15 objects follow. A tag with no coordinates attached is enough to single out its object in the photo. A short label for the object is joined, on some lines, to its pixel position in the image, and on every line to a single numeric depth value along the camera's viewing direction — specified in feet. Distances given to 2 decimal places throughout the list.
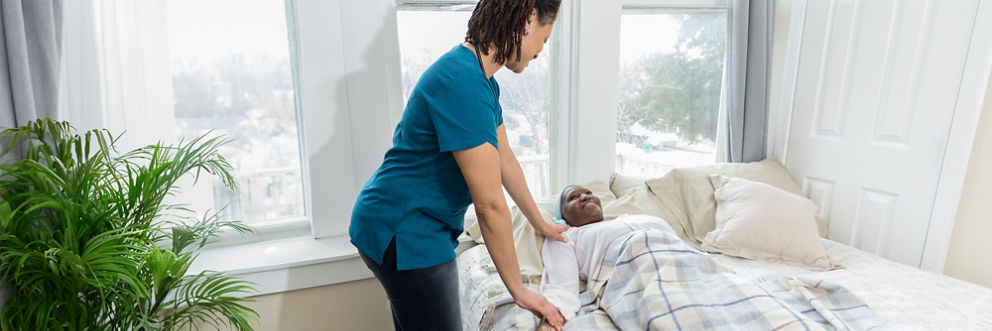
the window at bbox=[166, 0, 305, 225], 5.82
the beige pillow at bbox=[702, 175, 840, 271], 6.21
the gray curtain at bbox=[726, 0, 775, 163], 7.61
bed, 4.61
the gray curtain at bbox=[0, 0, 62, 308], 4.04
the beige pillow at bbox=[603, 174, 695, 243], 6.79
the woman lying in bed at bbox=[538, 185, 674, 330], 4.85
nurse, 3.34
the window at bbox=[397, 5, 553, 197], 6.59
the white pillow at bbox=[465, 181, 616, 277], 5.47
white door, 6.11
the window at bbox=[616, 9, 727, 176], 7.88
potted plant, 3.76
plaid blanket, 4.01
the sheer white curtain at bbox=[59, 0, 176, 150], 5.00
